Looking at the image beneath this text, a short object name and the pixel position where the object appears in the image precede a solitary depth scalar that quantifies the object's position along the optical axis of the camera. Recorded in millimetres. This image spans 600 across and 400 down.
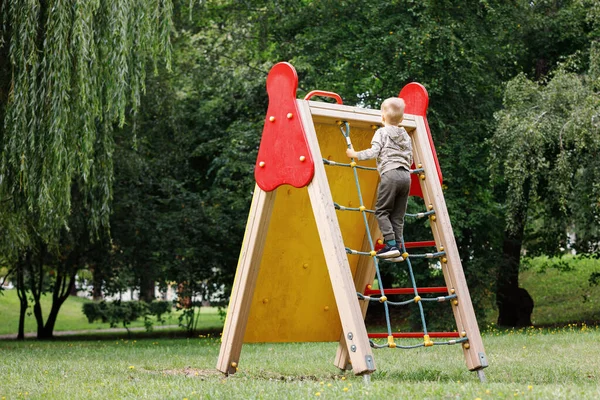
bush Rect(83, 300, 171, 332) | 18500
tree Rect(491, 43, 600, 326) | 12477
